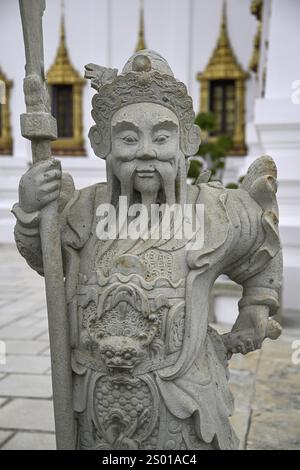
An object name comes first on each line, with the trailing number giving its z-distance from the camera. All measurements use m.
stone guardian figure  1.70
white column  5.33
